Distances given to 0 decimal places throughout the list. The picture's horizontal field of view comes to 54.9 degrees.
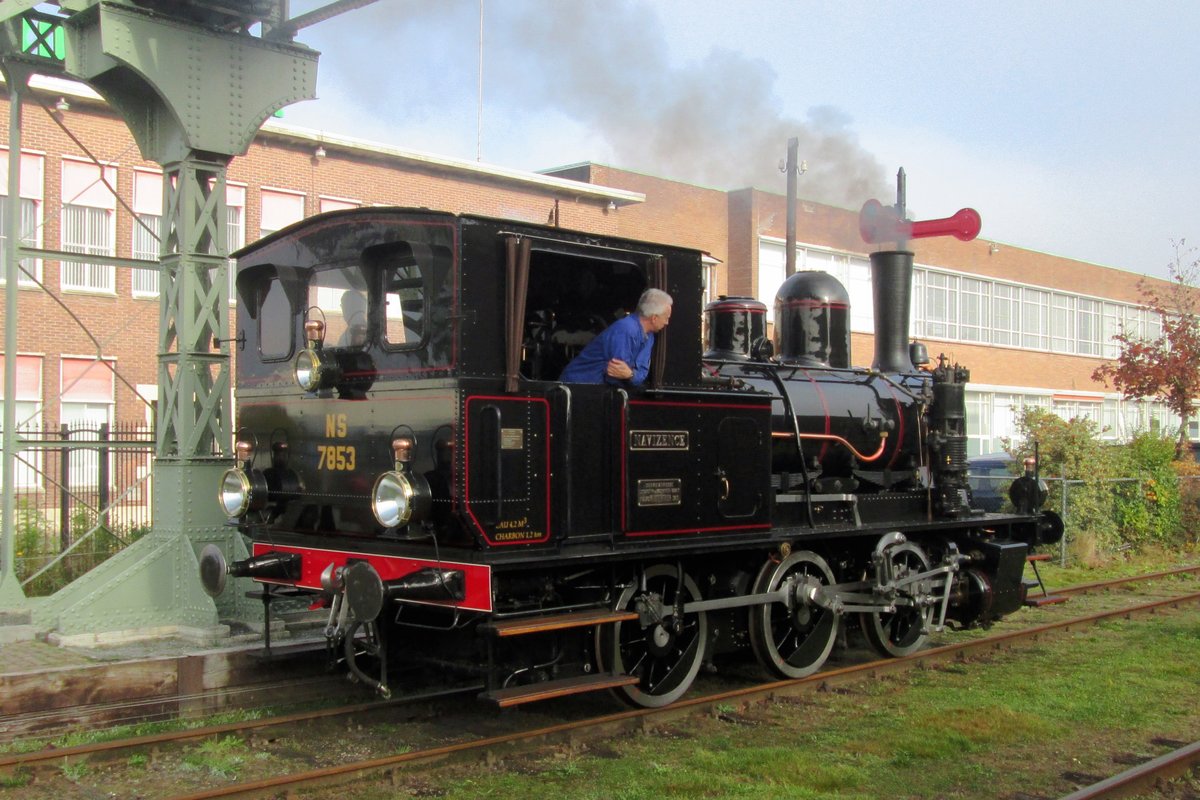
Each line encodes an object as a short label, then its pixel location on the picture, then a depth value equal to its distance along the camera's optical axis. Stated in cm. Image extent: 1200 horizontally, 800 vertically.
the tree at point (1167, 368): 2533
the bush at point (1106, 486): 1655
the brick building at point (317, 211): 1980
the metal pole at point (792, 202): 1830
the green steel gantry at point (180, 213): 837
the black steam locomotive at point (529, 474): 608
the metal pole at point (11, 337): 838
